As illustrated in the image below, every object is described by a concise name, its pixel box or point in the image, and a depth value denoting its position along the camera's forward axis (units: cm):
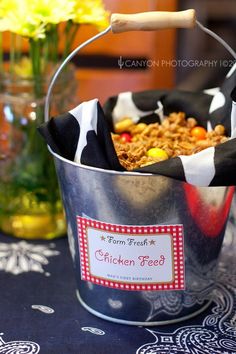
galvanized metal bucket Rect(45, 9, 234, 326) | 66
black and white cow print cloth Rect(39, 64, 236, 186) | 64
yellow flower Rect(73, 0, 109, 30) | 82
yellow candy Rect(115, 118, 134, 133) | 80
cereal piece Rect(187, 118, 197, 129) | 81
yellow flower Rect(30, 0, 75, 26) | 77
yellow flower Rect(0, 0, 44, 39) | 78
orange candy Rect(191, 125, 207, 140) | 78
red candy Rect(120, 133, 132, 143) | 77
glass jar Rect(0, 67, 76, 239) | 85
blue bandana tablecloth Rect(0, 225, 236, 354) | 67
